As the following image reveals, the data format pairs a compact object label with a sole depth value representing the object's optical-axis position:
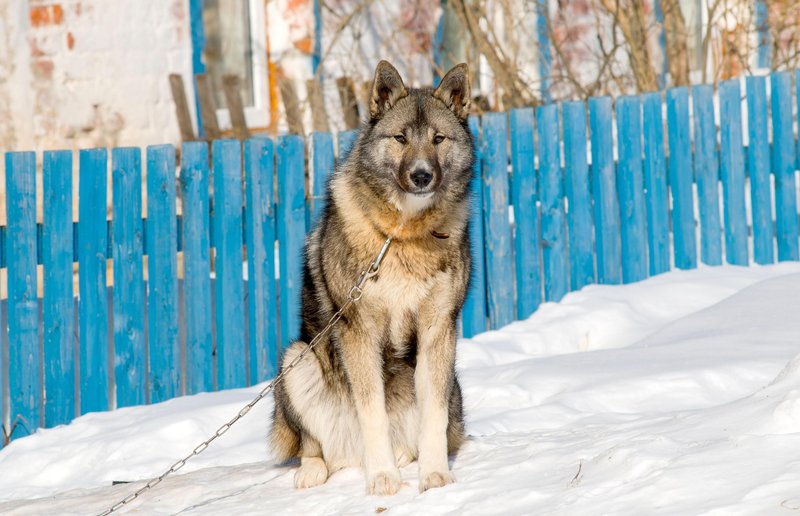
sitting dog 7.27
